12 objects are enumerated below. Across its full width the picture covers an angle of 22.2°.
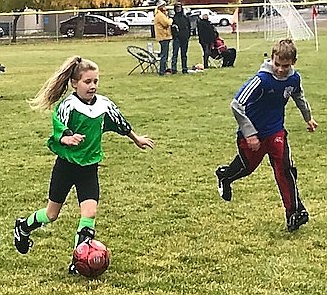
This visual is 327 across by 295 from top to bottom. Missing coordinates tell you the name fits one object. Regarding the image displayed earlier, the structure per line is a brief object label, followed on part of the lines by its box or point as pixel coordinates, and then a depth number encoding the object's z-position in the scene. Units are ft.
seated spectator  82.69
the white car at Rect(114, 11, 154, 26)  189.88
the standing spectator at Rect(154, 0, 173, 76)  72.84
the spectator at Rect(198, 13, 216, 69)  80.18
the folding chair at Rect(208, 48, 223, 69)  82.94
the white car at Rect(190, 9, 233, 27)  197.28
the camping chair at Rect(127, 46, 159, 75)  77.43
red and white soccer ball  18.52
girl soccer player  18.95
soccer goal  92.55
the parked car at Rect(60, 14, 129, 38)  167.73
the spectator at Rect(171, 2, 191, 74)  73.87
